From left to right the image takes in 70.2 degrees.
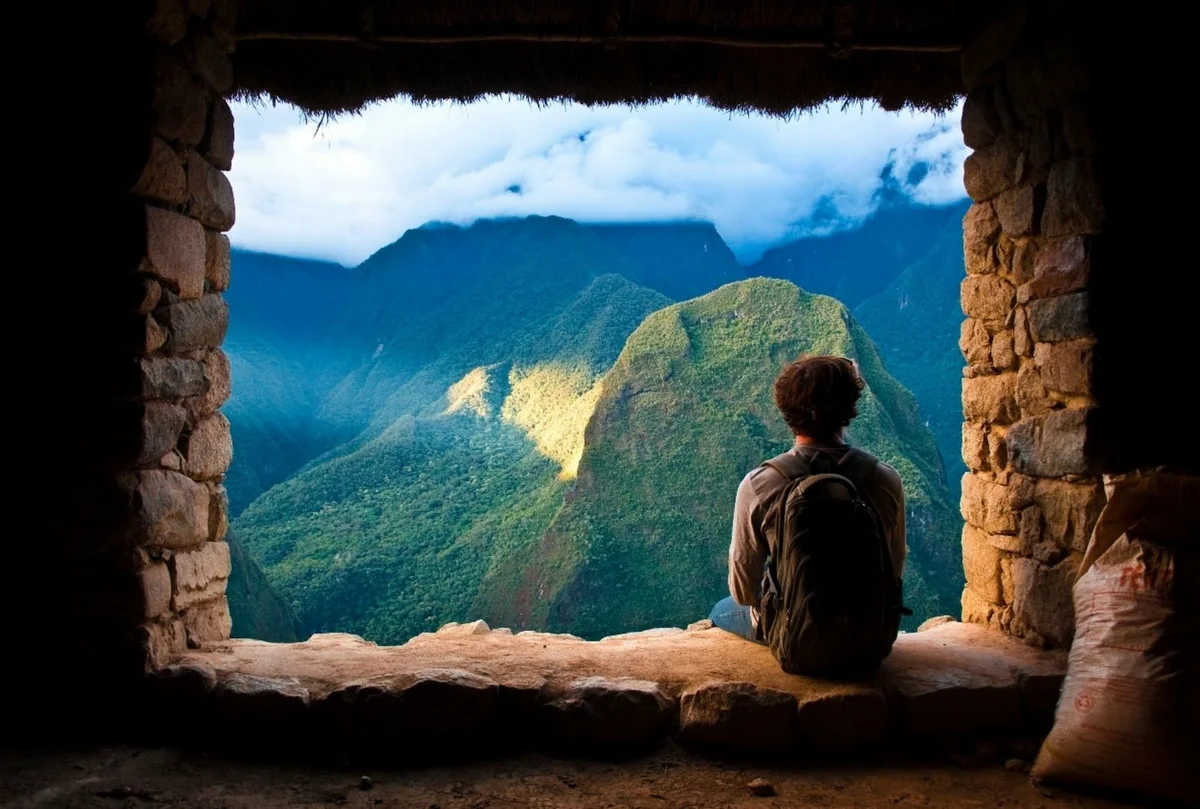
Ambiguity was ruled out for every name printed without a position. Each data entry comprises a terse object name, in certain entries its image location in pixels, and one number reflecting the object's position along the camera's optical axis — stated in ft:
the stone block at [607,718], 8.20
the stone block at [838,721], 8.04
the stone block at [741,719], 8.05
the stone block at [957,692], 8.30
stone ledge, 8.12
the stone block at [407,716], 8.14
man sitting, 8.35
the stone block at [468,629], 13.50
